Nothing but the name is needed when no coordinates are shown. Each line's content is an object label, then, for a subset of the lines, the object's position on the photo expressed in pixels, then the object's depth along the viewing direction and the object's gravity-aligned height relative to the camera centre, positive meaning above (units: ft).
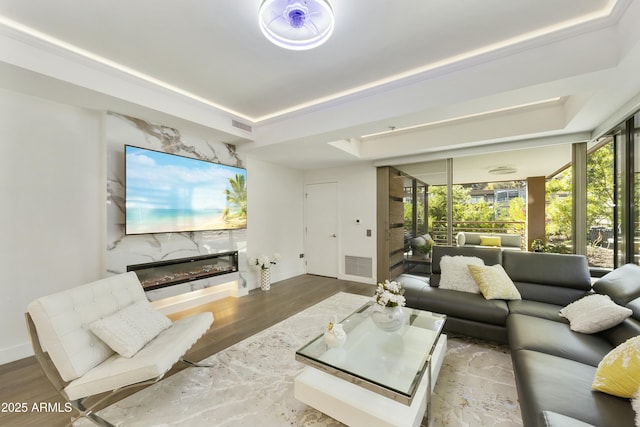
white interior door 17.85 -1.19
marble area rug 5.38 -4.47
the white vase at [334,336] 5.89 -2.96
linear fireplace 10.11 -2.61
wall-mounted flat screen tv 9.47 +0.85
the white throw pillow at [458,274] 9.54 -2.46
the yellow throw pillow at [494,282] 8.65 -2.52
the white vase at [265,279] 14.83 -3.95
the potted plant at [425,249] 15.08 -2.26
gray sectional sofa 3.98 -3.08
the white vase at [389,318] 7.02 -3.01
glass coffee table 4.63 -3.36
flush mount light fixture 5.24 +4.23
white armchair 4.99 -2.94
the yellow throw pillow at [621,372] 3.96 -2.65
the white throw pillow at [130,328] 5.61 -2.79
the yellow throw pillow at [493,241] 17.37 -2.04
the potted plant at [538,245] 12.64 -1.76
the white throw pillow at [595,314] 5.96 -2.61
